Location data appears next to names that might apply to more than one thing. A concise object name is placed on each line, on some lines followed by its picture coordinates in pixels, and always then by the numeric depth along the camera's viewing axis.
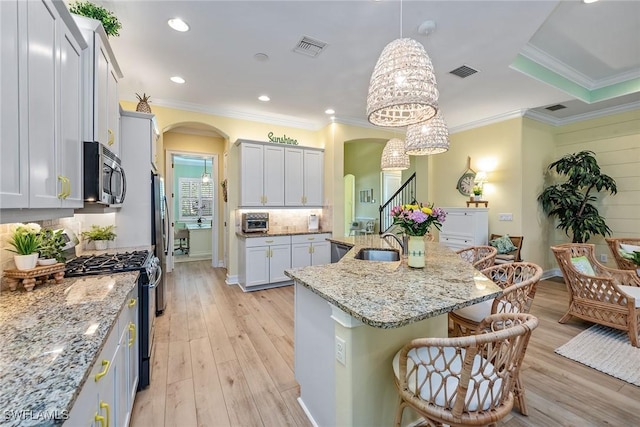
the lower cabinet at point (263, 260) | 4.35
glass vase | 1.99
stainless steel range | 1.91
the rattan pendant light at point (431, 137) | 2.66
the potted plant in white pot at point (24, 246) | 1.50
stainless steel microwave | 1.64
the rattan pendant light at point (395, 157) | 3.80
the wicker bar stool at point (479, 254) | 2.70
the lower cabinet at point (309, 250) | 4.70
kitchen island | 1.29
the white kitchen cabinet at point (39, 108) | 0.99
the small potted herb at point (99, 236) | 2.64
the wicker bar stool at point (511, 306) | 1.77
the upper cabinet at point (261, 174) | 4.55
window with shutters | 8.52
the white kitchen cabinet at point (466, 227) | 4.78
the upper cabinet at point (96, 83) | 1.69
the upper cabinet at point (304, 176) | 4.94
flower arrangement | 1.88
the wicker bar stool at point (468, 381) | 1.06
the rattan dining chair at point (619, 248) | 3.60
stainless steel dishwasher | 3.46
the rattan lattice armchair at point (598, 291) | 2.65
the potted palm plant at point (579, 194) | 4.44
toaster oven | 4.62
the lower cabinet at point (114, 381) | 0.90
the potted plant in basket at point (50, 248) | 1.62
